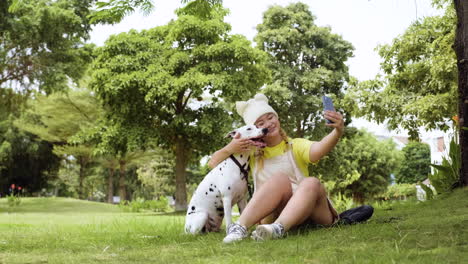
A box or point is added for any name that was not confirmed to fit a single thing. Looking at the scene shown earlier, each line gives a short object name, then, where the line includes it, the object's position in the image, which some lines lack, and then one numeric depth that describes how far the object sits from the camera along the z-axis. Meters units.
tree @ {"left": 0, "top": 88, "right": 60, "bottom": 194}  35.34
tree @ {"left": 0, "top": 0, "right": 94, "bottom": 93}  17.86
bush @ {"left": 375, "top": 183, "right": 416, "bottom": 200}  40.62
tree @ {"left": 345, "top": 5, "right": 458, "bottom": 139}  14.10
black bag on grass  4.07
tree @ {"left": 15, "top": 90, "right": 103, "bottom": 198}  29.97
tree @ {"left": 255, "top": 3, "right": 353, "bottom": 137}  24.80
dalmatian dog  3.89
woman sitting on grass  3.45
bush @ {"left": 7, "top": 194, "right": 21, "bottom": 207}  20.44
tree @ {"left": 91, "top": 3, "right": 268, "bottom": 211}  18.09
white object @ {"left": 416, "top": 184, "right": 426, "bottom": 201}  7.65
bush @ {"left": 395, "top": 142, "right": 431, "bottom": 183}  53.78
